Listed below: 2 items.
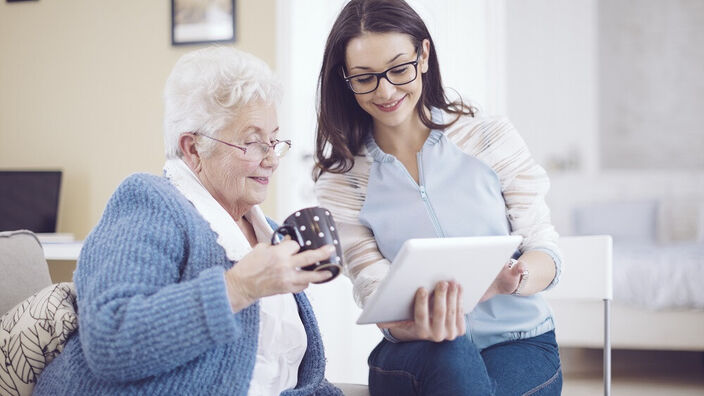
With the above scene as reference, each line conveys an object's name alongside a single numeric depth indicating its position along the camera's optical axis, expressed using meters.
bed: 3.28
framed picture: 3.31
